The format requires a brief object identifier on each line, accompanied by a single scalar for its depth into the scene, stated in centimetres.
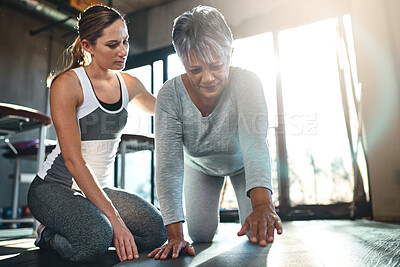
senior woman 81
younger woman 95
